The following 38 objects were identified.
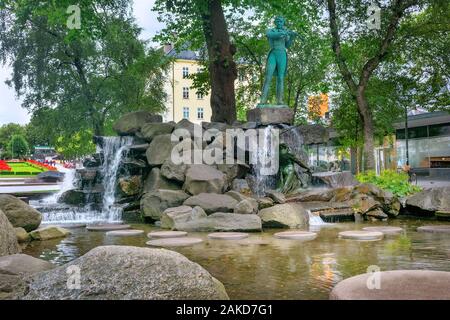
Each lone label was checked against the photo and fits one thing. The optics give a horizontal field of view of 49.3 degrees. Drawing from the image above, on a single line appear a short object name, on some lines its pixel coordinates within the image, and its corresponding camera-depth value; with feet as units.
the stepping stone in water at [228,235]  29.30
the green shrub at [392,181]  49.39
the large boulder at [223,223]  32.78
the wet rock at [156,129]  49.90
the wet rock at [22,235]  29.99
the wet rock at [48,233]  31.29
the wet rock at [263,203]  39.75
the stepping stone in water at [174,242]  26.94
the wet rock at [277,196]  41.27
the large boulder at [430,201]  39.76
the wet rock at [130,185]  46.39
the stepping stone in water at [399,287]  13.73
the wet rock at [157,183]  43.70
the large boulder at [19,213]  32.32
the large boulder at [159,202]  39.29
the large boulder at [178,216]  34.42
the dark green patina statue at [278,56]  53.42
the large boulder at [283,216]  34.86
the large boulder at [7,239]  22.84
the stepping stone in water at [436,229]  31.58
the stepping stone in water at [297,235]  29.27
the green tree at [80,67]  86.58
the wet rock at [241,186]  44.27
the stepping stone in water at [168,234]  30.27
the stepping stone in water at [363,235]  28.89
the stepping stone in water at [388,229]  31.46
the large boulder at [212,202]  36.78
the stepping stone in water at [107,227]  35.17
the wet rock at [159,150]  45.88
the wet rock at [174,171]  43.01
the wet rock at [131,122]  53.11
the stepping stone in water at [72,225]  37.71
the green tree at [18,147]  232.88
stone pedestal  53.16
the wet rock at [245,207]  36.19
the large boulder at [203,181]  40.68
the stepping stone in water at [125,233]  32.03
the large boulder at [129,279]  12.82
